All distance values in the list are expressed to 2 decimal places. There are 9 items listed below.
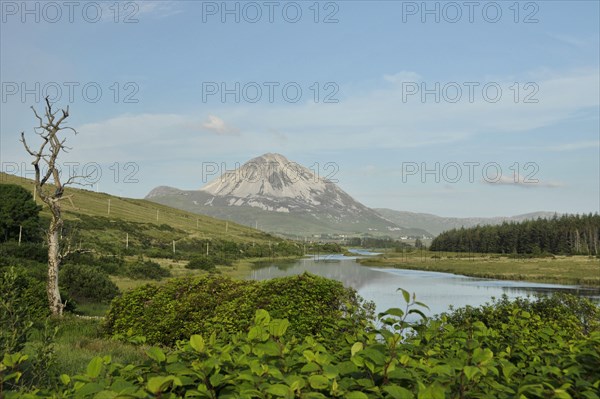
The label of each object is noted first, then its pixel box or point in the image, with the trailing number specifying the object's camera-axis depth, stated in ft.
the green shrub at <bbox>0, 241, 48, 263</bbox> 116.16
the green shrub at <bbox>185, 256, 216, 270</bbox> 208.96
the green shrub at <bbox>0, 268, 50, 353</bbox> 58.34
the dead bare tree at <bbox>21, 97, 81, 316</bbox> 60.13
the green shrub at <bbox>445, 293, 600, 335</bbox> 45.73
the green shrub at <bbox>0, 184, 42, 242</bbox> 173.58
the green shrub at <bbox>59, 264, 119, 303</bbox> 88.33
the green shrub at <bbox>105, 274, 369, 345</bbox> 42.04
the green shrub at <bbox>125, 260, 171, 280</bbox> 148.46
